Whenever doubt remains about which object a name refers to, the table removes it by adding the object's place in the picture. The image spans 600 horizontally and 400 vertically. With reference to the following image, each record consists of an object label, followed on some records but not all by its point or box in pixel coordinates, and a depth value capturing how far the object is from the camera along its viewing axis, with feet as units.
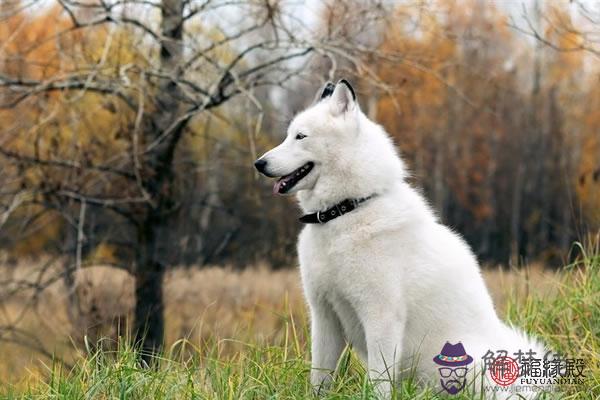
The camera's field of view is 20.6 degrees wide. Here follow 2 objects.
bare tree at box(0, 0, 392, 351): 44.55
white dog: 24.02
